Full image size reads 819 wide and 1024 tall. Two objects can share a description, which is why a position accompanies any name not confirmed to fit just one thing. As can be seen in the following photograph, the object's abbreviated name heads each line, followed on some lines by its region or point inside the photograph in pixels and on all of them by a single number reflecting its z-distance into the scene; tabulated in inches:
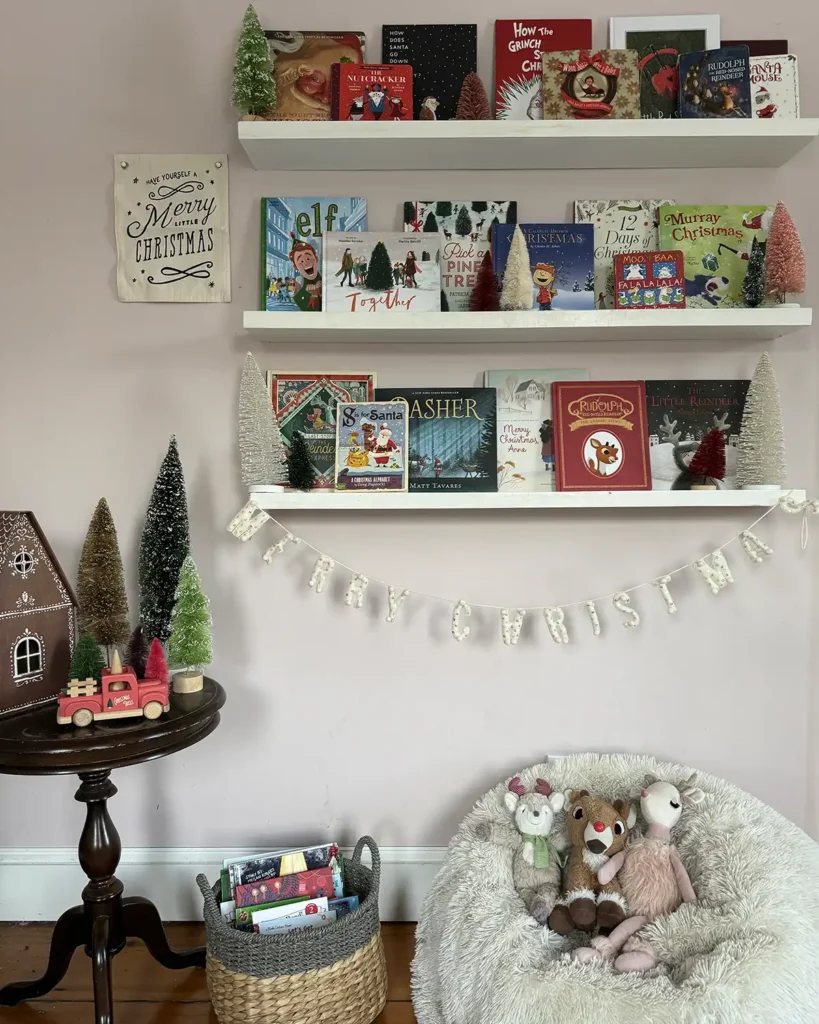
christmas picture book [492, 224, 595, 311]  64.7
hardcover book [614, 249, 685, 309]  62.9
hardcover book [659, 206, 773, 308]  65.8
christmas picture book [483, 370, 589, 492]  66.2
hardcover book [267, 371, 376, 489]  66.9
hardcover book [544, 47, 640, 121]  62.2
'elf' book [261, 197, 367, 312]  66.3
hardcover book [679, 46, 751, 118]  61.7
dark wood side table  48.1
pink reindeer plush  51.2
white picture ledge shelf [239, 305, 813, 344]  60.4
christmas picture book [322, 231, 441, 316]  63.9
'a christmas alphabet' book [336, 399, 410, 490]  64.5
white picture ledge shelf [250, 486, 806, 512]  61.3
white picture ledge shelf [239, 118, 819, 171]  60.1
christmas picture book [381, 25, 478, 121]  64.9
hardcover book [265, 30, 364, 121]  64.1
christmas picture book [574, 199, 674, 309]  66.7
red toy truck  51.0
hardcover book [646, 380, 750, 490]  66.3
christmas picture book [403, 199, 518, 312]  66.6
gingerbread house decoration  53.3
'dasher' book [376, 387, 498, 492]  65.8
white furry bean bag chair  44.8
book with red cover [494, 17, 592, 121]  64.7
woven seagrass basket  53.7
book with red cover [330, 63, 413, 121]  62.6
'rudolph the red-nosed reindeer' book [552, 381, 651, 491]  64.1
